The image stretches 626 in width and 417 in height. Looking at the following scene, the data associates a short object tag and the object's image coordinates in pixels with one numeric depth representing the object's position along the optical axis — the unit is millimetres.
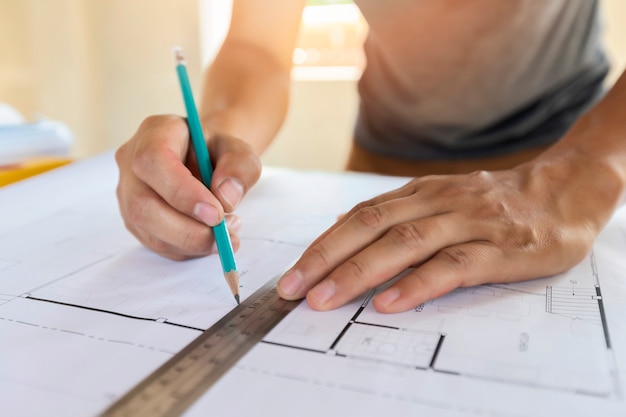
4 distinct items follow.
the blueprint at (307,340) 375
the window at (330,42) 2264
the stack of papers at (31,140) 1035
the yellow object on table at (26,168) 992
